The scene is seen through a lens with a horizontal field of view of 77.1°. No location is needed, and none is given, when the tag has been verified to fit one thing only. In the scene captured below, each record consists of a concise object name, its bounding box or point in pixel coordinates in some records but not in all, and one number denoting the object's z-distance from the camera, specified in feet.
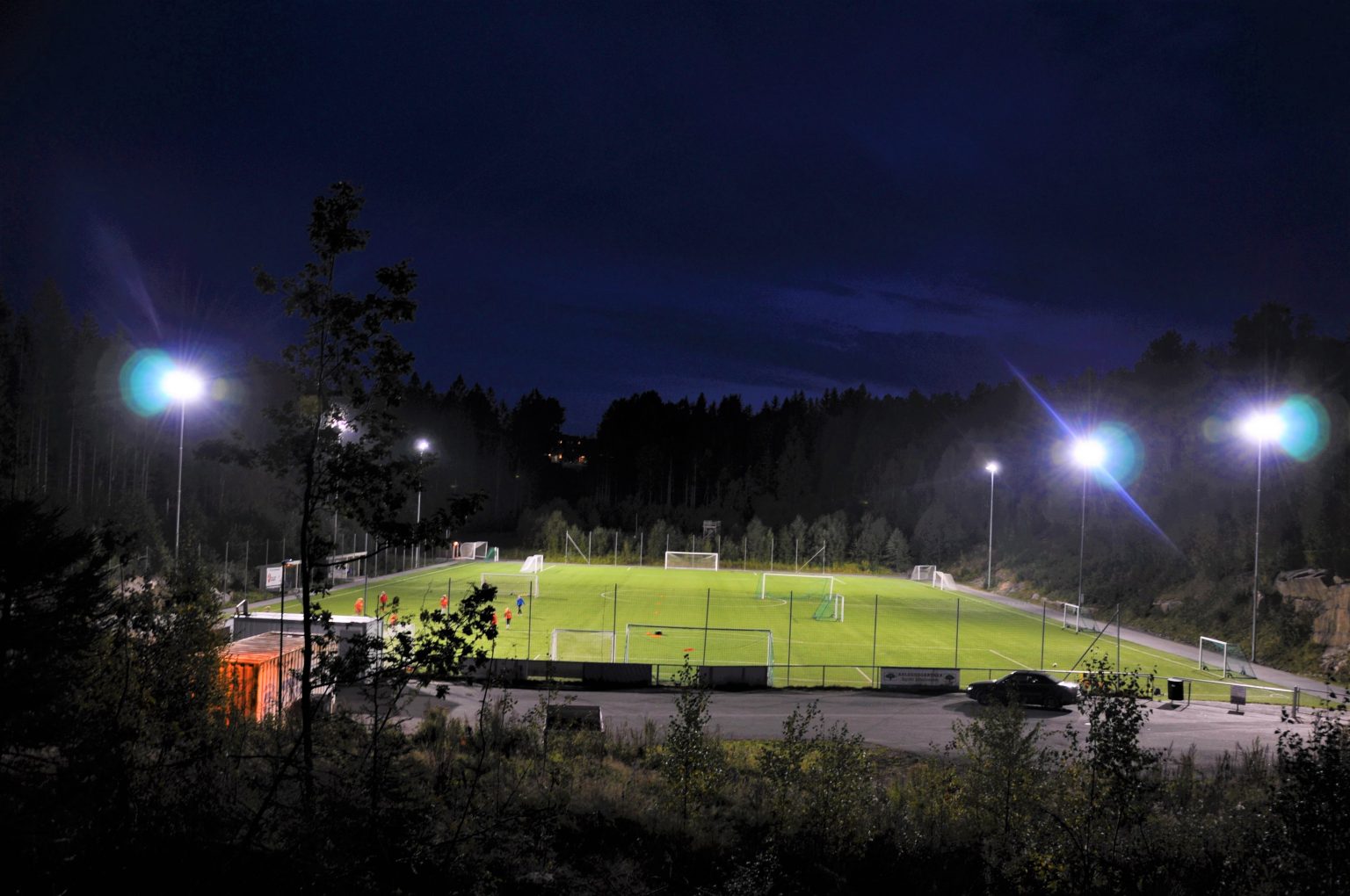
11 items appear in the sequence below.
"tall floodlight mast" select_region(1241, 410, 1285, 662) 110.32
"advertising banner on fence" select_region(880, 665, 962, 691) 93.61
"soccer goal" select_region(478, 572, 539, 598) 165.42
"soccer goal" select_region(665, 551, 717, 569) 256.11
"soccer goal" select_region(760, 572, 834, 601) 185.37
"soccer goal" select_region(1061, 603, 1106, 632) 148.05
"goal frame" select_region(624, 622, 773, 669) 104.19
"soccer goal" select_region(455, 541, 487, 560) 236.84
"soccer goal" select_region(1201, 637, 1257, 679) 112.88
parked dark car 86.53
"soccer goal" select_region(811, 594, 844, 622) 153.48
